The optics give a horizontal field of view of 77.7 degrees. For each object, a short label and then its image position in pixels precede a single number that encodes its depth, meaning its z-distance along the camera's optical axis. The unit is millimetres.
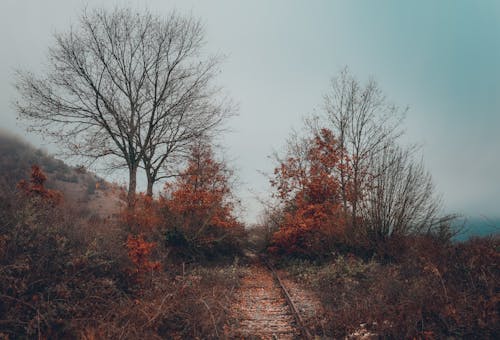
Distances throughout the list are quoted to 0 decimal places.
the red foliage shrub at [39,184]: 10965
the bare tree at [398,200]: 11680
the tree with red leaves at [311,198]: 17375
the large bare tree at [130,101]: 18562
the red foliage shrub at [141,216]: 11977
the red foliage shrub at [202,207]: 16266
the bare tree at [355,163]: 13334
